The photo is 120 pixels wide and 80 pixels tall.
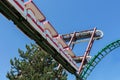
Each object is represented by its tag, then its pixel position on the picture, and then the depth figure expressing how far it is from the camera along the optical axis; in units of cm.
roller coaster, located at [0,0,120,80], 1298
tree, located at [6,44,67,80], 2730
